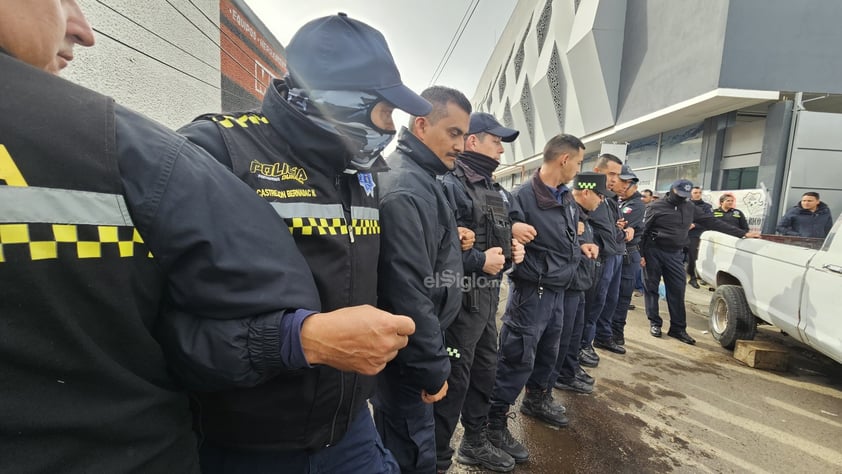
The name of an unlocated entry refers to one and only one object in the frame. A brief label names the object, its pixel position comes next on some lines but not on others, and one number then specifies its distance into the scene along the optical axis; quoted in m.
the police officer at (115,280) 0.58
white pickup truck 3.37
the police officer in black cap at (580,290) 3.31
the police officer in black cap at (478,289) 2.24
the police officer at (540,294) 2.83
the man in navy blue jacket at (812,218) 6.90
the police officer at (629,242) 5.04
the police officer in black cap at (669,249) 5.19
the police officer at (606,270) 4.25
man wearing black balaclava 1.06
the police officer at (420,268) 1.57
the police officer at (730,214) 7.12
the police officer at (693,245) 7.65
